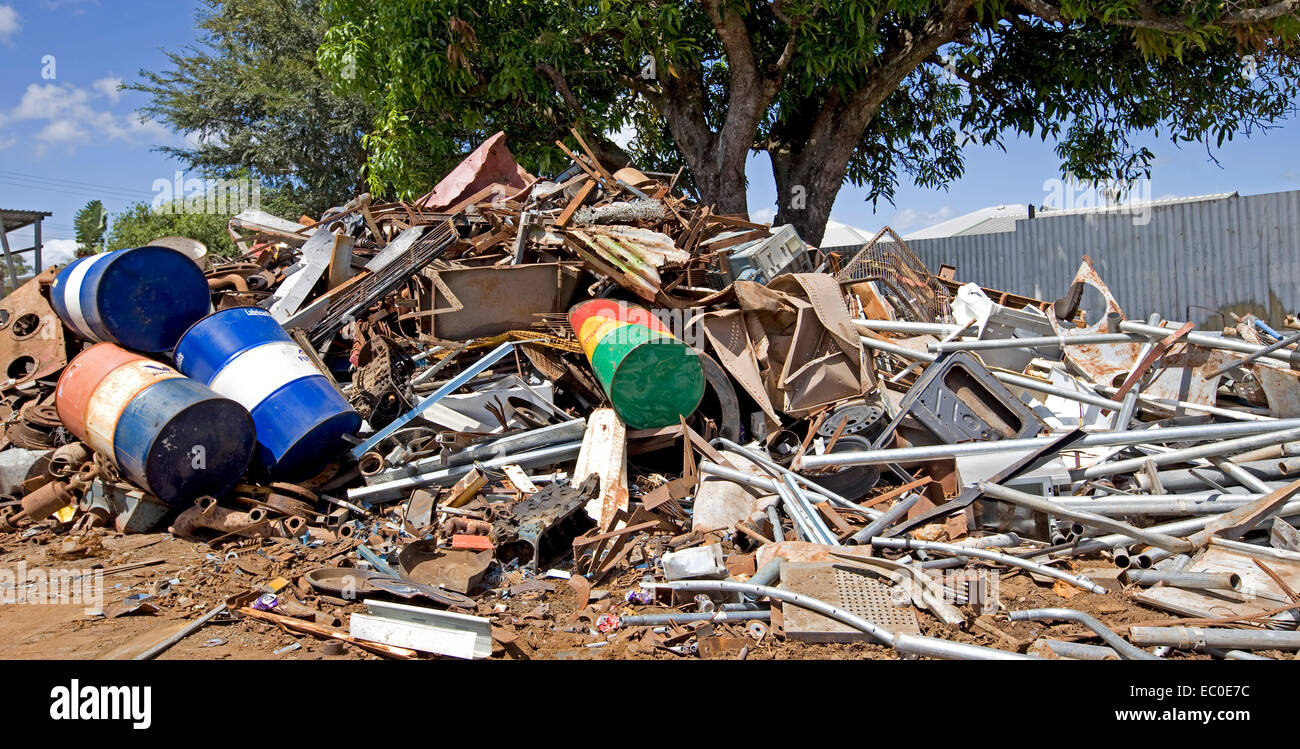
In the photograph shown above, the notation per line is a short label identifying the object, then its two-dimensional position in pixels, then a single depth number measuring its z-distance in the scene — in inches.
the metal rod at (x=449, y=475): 215.3
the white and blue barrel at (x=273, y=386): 211.3
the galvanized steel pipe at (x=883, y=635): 125.3
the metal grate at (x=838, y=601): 138.1
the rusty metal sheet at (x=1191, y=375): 233.6
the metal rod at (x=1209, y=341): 215.2
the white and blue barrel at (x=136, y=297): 220.5
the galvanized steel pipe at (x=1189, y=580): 143.0
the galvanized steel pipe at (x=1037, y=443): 184.1
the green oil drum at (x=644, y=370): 213.3
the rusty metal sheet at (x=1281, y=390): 229.3
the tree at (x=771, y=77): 384.5
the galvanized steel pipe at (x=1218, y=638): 127.9
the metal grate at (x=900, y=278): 294.2
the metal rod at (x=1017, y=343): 216.8
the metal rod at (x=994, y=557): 150.8
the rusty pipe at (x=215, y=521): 197.9
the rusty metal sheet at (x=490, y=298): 249.6
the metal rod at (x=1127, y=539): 164.7
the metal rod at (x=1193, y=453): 181.2
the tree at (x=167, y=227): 818.2
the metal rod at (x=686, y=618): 147.9
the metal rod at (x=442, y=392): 220.4
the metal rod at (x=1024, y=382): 217.8
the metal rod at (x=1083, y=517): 157.0
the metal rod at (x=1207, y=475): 187.2
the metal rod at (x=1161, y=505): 169.3
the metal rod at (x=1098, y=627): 126.5
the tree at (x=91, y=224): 1032.8
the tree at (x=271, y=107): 754.2
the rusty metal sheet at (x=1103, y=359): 249.0
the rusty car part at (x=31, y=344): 258.4
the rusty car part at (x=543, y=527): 181.9
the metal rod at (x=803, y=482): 193.0
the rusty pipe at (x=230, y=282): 280.2
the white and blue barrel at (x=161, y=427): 192.9
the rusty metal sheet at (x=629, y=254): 244.2
